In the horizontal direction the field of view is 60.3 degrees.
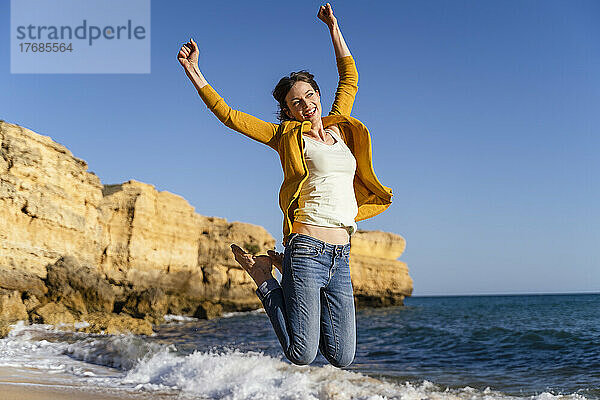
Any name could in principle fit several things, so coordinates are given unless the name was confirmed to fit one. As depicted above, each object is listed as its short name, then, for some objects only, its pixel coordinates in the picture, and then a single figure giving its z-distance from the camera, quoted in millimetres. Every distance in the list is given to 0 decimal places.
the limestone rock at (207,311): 27927
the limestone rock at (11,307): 16130
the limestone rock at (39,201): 18734
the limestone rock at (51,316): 16234
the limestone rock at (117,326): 14094
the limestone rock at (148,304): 24469
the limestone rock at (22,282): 18219
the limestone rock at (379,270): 43438
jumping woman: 2639
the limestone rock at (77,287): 20000
